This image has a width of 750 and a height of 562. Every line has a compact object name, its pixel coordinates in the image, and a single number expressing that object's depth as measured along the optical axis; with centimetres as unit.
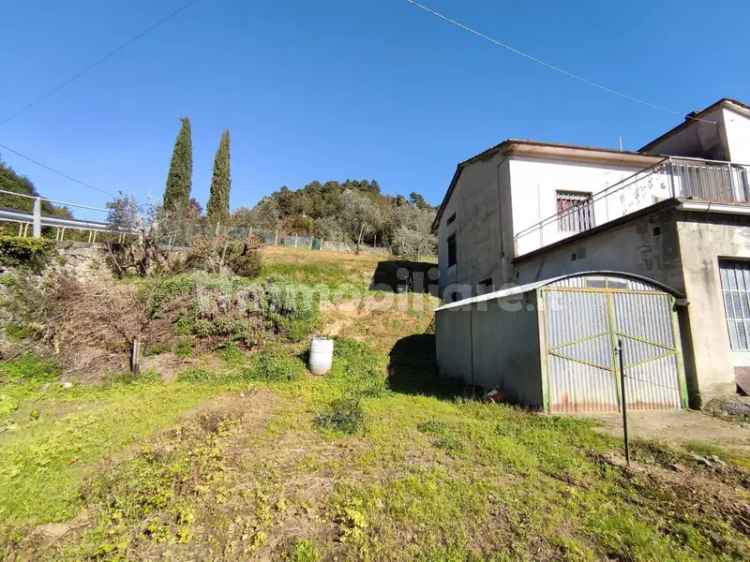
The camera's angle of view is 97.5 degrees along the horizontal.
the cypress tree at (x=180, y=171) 2403
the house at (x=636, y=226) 659
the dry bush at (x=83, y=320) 820
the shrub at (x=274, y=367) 834
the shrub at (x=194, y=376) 799
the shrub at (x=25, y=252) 939
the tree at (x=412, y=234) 2934
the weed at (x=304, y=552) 244
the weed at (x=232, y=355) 905
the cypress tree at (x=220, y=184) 2634
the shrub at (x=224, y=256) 1402
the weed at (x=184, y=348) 891
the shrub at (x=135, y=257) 1257
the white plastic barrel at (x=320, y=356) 878
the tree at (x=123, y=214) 1292
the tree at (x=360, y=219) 3338
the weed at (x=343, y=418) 516
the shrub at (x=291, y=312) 1045
